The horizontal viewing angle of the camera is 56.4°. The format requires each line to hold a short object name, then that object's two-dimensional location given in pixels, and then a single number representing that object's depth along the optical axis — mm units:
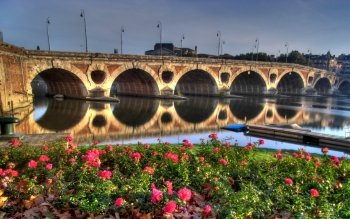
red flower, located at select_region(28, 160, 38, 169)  7755
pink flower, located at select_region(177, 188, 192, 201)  5617
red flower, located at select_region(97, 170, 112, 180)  6734
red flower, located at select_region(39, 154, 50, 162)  8350
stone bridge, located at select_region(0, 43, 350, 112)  42125
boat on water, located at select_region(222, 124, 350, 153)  26828
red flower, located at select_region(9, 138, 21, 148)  11184
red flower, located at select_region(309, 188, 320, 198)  6883
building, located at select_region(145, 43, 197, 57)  136425
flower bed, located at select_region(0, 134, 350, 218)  6016
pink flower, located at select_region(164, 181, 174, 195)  6242
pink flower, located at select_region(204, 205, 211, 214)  5556
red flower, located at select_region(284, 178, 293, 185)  7552
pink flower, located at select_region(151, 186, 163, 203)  5523
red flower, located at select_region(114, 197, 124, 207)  5468
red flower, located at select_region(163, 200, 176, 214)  5123
